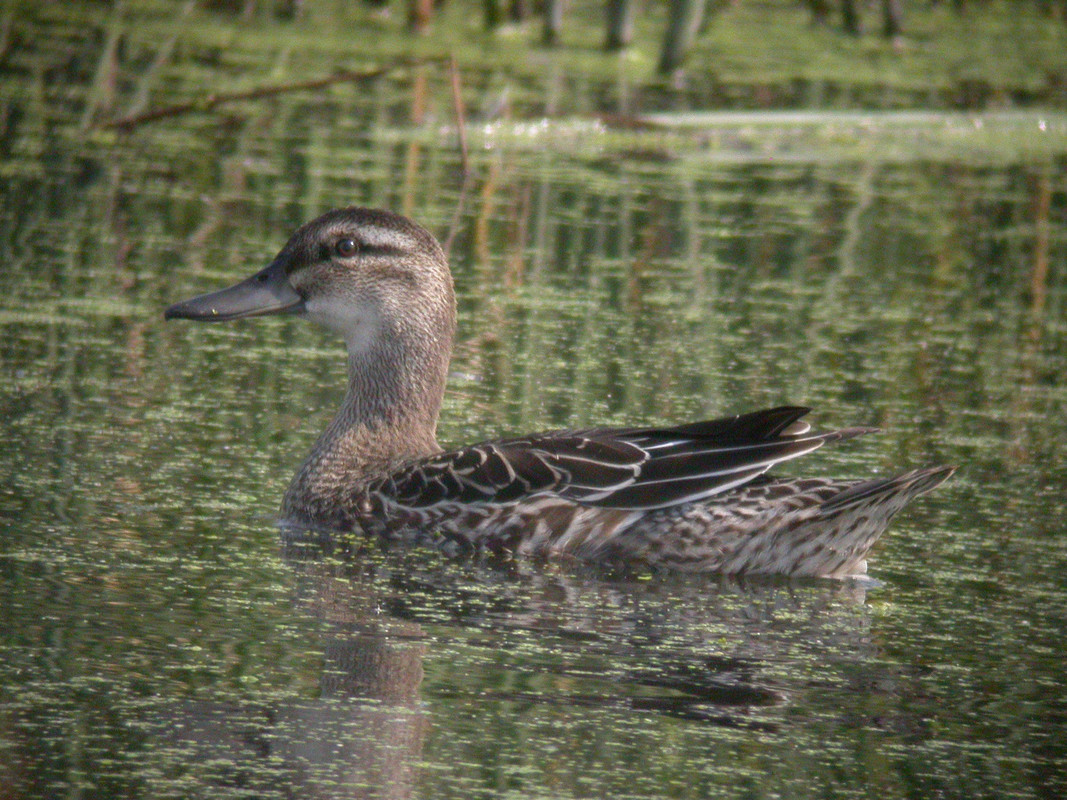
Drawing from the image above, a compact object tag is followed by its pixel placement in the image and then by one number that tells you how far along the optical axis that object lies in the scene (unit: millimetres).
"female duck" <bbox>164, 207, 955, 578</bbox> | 10508
